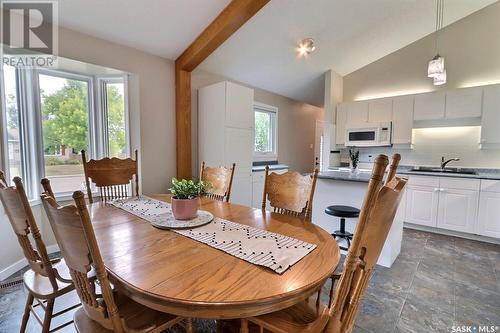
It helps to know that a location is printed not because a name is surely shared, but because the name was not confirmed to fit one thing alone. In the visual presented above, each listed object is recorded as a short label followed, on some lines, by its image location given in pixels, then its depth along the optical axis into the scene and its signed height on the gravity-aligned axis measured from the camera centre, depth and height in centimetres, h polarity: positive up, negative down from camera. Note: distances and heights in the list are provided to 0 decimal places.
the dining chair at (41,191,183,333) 74 -36
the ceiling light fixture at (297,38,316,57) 340 +150
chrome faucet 371 -15
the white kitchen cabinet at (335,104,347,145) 454 +54
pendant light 246 +84
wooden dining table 72 -43
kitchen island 243 -56
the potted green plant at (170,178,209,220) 137 -28
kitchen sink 350 -27
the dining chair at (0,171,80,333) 110 -53
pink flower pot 136 -33
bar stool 232 -60
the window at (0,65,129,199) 231 +29
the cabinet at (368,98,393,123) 410 +72
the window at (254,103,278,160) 477 +40
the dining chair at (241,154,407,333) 70 -33
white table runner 94 -42
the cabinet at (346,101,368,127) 433 +71
